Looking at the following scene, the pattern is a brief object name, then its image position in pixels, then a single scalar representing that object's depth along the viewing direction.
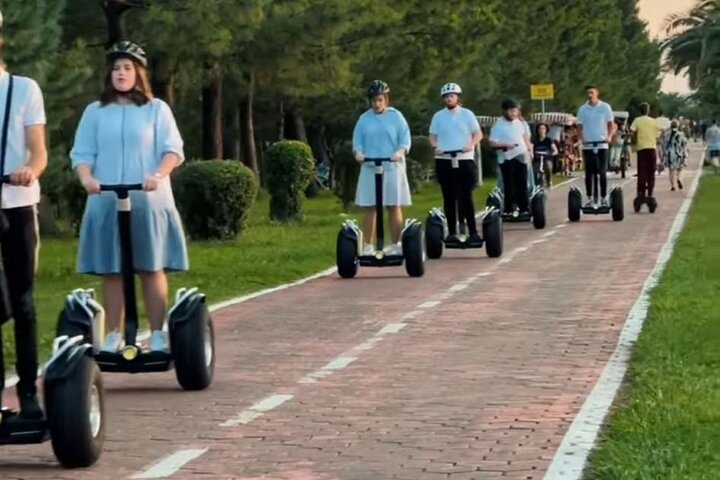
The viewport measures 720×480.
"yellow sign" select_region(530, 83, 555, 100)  64.69
